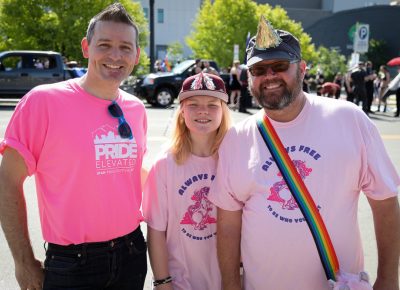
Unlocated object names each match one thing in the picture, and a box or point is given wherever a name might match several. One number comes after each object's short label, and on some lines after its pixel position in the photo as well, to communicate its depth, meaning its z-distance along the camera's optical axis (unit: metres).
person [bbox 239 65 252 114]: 15.44
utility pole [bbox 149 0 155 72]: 22.95
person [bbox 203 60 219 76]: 15.40
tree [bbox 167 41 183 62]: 45.94
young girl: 2.50
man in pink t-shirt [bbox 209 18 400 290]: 2.16
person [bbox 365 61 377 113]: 16.89
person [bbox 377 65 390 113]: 18.17
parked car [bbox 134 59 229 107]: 17.31
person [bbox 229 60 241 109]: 16.62
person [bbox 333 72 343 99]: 24.31
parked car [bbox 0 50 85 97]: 16.25
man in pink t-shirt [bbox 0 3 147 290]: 2.14
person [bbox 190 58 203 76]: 15.31
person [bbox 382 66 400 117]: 14.48
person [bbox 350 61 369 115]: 15.77
